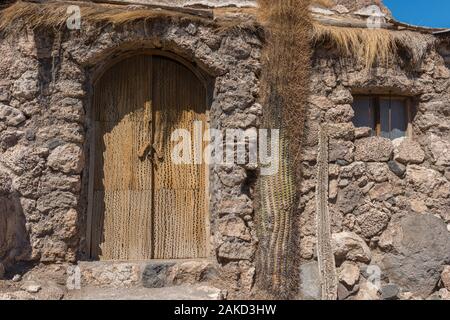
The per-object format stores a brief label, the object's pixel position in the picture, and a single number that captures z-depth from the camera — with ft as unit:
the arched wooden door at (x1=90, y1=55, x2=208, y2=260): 13.94
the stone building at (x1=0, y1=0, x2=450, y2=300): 12.90
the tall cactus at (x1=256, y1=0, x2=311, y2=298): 13.26
